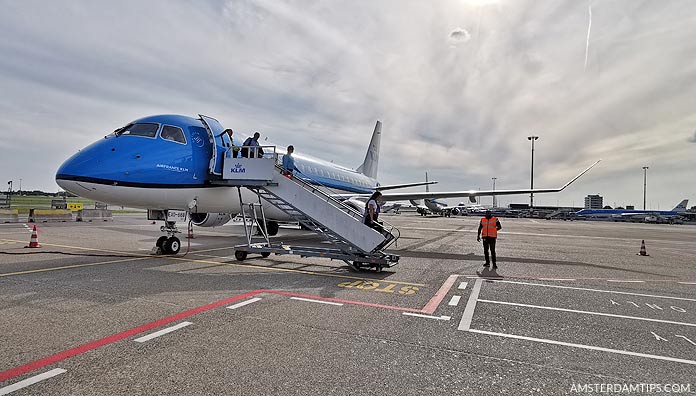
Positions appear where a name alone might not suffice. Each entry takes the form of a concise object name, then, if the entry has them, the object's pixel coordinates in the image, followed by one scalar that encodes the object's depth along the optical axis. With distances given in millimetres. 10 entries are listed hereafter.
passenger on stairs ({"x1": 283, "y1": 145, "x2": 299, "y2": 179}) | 11305
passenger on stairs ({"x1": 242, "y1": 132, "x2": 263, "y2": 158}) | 10807
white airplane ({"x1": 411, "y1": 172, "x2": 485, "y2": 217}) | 63144
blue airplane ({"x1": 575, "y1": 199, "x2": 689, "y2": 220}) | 82875
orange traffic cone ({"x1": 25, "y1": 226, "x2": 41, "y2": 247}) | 12258
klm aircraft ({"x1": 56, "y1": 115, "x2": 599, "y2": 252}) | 9266
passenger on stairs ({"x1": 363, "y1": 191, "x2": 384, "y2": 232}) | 10445
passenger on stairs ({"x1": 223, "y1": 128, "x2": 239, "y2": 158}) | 11992
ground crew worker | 11334
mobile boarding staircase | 9711
